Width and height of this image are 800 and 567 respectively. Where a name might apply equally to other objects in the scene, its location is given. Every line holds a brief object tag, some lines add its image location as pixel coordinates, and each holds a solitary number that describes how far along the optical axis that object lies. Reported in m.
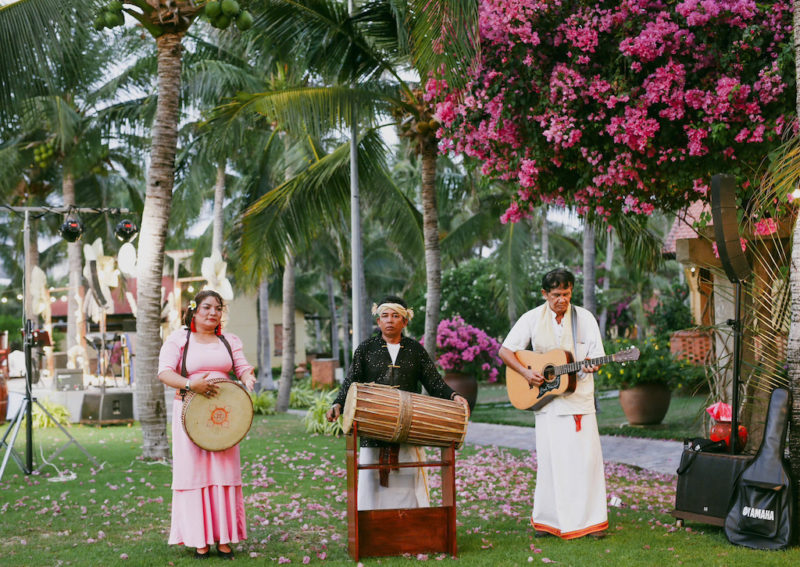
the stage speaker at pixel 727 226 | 5.75
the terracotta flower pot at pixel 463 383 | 16.98
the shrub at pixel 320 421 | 13.73
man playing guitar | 6.03
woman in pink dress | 5.64
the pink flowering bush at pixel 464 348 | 17.08
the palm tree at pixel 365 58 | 11.30
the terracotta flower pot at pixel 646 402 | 13.30
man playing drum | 5.85
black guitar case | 5.54
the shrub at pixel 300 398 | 21.23
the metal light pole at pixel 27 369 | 9.17
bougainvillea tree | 6.54
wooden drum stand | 5.61
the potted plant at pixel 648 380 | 13.02
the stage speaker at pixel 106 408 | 15.86
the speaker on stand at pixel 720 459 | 5.77
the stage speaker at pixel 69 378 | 18.42
